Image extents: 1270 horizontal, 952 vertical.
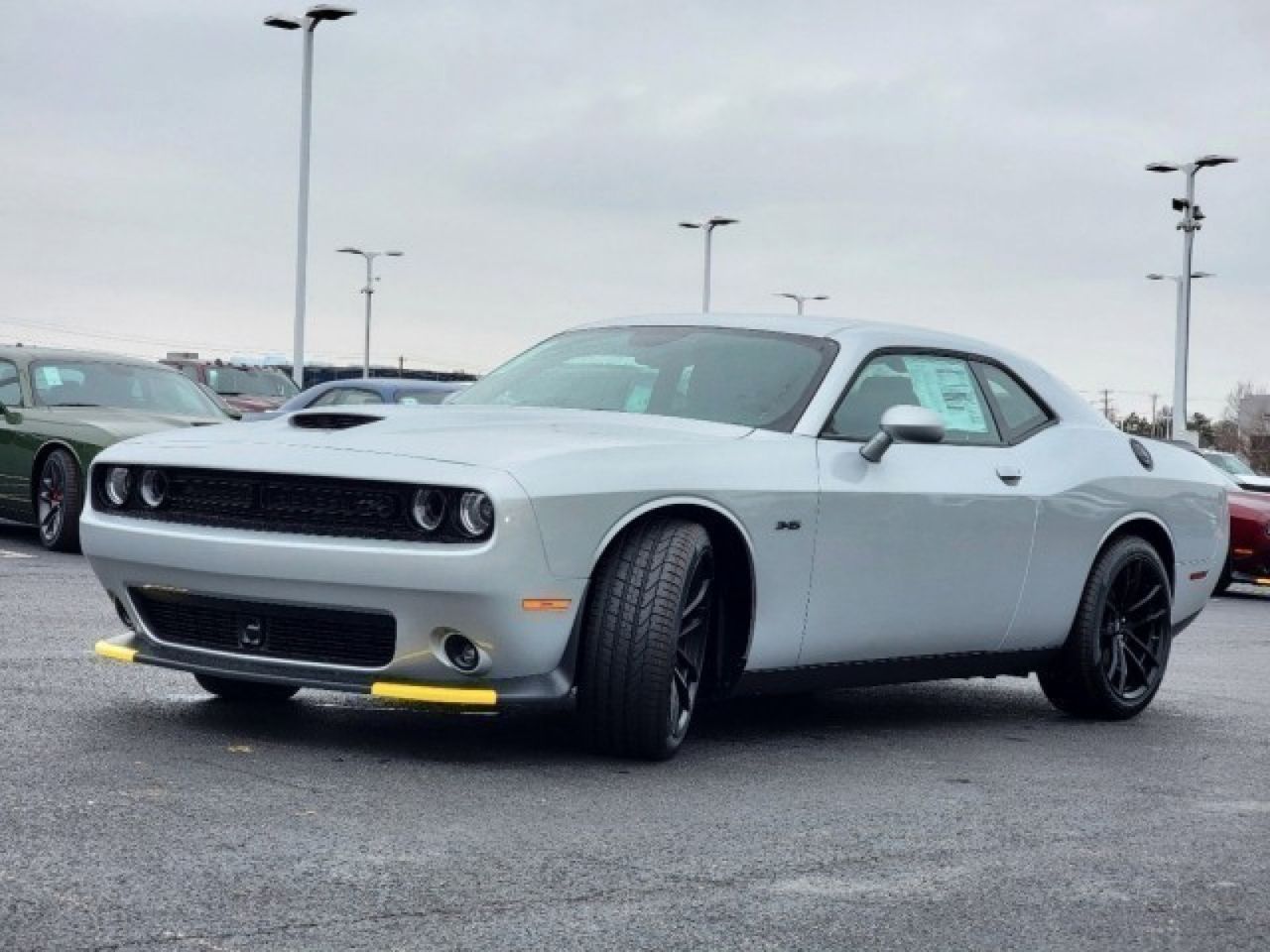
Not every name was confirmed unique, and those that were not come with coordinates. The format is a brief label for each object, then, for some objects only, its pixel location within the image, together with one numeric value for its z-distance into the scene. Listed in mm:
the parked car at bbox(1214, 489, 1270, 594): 17844
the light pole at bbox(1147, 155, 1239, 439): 42531
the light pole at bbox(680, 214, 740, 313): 61688
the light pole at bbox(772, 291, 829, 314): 75506
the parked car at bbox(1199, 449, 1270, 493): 18953
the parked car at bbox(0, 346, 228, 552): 14898
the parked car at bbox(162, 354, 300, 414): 35781
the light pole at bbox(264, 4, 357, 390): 34875
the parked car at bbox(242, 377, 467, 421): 19656
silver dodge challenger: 5969
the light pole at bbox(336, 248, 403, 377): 73500
